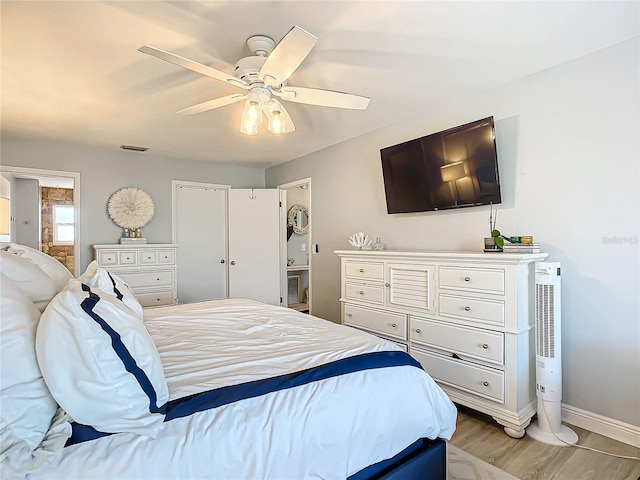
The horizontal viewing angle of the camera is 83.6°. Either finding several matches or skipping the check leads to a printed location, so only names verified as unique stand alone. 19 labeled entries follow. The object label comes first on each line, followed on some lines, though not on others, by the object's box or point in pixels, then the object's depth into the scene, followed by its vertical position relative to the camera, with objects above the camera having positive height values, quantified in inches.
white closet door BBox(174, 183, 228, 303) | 195.6 +1.9
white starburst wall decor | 173.9 +18.4
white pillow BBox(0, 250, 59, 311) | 49.6 -4.7
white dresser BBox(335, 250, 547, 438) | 88.0 -22.1
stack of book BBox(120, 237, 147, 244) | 171.6 +2.4
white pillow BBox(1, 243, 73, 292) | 65.6 -3.2
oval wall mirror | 235.0 +16.6
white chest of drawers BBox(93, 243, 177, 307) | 162.6 -10.5
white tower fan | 85.8 -27.3
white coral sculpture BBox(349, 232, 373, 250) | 137.3 +0.6
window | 298.0 +17.5
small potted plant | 95.0 -0.2
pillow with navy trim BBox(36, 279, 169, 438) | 38.3 -13.7
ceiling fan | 65.7 +35.1
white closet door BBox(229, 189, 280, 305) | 203.8 -0.6
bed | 38.1 -20.3
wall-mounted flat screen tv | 103.2 +23.2
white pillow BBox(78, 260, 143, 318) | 77.0 -8.6
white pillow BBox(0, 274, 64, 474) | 35.7 -15.5
